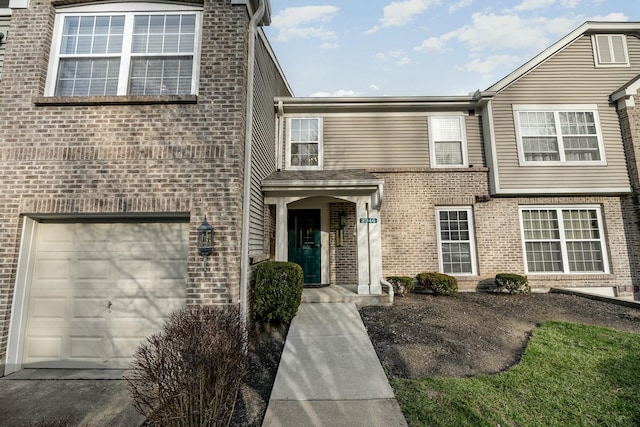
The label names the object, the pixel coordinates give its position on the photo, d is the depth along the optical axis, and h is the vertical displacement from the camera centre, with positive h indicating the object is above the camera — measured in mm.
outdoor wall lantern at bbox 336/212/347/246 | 8602 +774
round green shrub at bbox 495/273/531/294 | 7777 -941
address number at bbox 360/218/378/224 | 7078 +783
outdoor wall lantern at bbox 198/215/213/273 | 4207 +164
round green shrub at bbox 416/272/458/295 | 7578 -901
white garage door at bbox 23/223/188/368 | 4375 -599
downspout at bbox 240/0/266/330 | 4543 +1671
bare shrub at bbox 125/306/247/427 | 2494 -1171
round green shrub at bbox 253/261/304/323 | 5098 -784
